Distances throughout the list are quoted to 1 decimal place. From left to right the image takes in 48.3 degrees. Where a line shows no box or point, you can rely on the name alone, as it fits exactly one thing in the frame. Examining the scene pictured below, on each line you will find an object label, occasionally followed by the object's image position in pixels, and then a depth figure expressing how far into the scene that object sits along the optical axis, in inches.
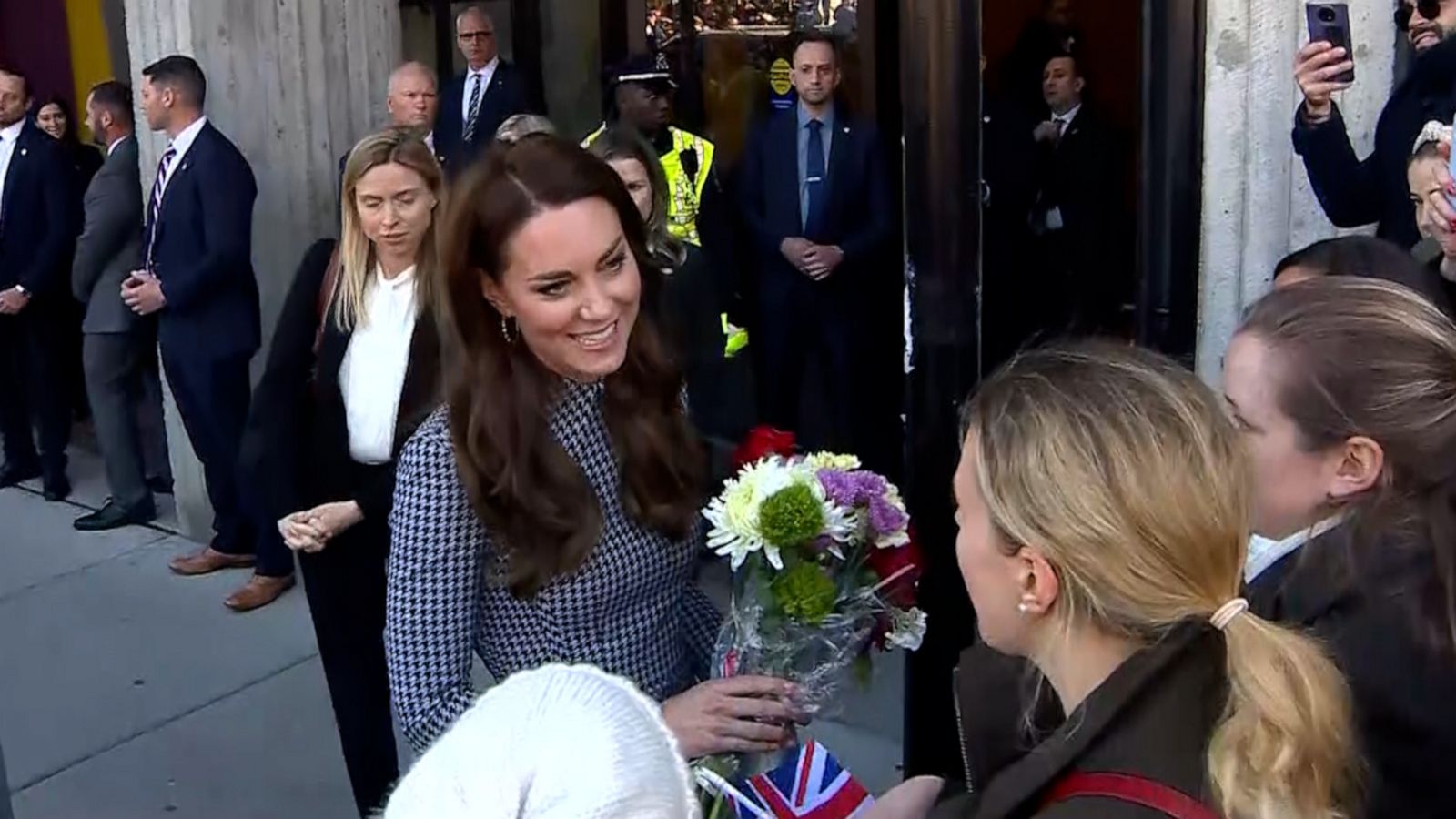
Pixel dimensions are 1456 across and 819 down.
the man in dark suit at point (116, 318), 259.9
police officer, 233.9
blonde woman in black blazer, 138.2
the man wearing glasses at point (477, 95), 272.1
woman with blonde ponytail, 55.4
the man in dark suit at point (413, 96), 242.8
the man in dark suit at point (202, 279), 231.6
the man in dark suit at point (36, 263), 278.5
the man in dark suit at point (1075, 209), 252.4
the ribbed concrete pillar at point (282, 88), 242.2
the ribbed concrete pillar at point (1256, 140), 140.6
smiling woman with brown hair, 83.4
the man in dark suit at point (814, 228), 238.4
